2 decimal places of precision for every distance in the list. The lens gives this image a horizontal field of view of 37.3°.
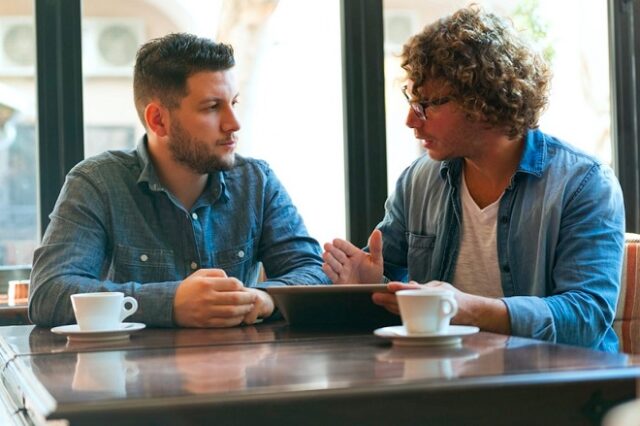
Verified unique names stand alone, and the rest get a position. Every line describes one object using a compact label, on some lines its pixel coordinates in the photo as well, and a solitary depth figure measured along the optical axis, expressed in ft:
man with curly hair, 6.33
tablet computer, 5.46
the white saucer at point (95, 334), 5.06
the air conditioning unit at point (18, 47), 9.80
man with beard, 6.73
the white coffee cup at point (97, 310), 5.14
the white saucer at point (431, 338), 4.27
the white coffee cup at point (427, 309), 4.30
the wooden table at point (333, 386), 2.94
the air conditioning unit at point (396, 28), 11.19
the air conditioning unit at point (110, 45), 10.05
